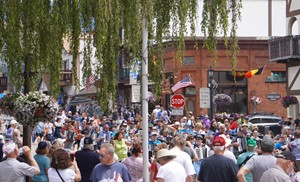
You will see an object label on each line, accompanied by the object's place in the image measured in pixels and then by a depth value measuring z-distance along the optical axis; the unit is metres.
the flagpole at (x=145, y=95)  10.52
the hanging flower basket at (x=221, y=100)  42.41
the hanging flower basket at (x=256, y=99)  47.52
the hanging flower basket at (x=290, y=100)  38.06
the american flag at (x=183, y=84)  32.47
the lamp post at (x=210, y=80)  30.17
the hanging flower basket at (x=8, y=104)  13.24
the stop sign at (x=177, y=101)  29.75
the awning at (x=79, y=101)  45.14
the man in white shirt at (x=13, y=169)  9.38
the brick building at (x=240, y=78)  48.41
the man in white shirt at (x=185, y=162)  10.52
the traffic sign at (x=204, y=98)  28.17
